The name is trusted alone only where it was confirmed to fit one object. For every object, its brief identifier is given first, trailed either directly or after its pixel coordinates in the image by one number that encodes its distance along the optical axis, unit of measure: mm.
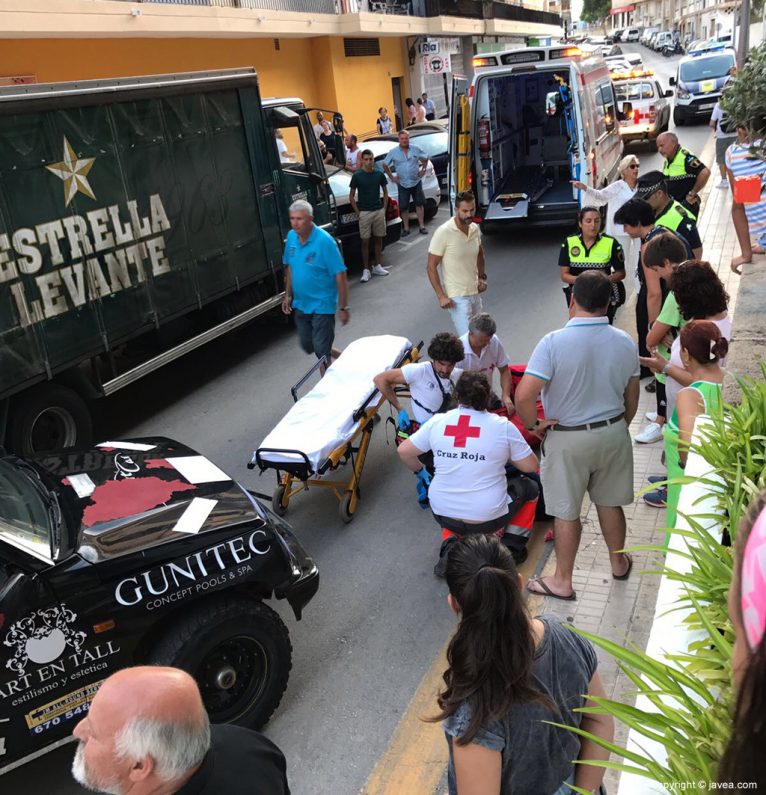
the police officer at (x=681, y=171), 8586
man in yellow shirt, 7395
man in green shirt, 12000
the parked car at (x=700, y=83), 22469
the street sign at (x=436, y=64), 21641
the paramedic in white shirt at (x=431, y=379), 5504
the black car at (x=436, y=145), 16781
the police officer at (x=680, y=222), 6320
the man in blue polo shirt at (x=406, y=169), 13633
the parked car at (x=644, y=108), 19688
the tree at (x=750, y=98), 5602
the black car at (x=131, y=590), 3461
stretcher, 5561
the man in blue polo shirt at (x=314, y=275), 7469
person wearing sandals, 4281
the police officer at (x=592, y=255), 6988
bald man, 2137
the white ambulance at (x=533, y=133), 11445
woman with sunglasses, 9438
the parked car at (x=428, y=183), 15133
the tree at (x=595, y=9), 98625
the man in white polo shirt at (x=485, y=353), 5785
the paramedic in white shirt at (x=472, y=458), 4555
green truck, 6535
